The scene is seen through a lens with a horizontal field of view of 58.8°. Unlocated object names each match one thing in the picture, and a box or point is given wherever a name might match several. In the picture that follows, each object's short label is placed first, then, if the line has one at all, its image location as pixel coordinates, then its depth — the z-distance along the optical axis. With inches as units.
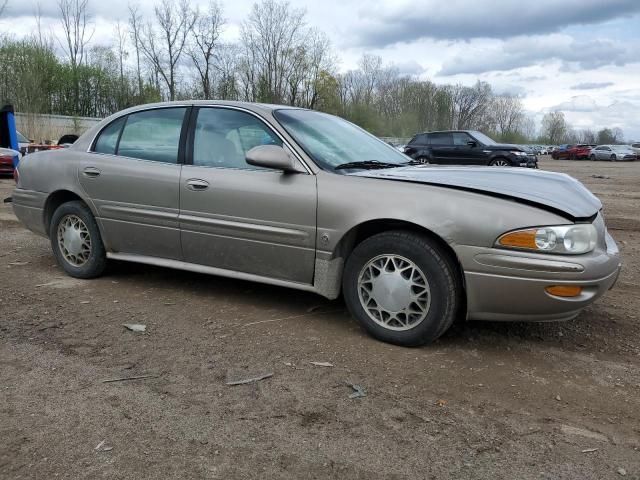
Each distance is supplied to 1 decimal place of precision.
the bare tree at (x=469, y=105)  3405.5
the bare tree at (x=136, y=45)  1679.6
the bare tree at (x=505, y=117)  3858.3
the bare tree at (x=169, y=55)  1717.5
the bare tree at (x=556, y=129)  4466.0
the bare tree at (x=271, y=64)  1784.0
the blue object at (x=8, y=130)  453.1
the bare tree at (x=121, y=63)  1618.6
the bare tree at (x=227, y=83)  1689.2
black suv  711.1
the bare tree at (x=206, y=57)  1723.7
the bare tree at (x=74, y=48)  1627.7
